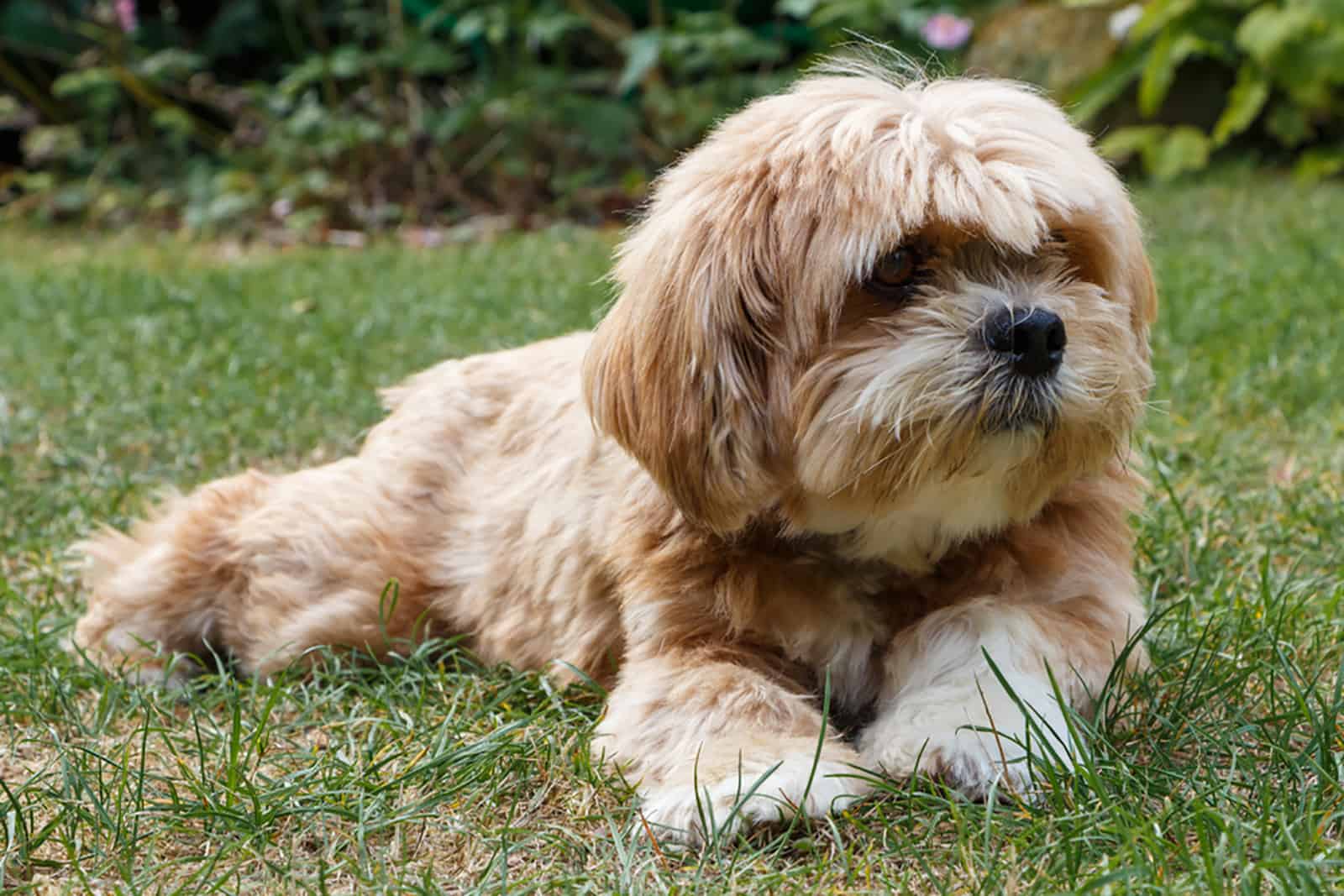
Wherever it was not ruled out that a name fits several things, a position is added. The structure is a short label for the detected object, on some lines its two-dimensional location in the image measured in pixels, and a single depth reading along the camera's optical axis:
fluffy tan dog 2.52
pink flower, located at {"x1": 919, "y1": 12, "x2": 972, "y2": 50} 9.52
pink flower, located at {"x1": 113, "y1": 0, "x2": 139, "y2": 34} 10.33
